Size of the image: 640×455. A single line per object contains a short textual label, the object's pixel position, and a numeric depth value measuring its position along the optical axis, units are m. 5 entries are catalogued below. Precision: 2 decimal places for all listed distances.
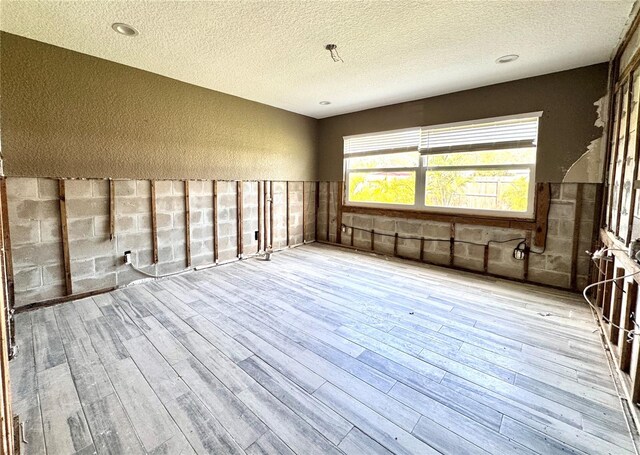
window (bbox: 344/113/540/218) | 3.79
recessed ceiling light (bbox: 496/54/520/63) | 3.05
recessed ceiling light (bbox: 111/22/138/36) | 2.53
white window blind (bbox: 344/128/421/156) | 4.73
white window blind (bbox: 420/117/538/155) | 3.71
